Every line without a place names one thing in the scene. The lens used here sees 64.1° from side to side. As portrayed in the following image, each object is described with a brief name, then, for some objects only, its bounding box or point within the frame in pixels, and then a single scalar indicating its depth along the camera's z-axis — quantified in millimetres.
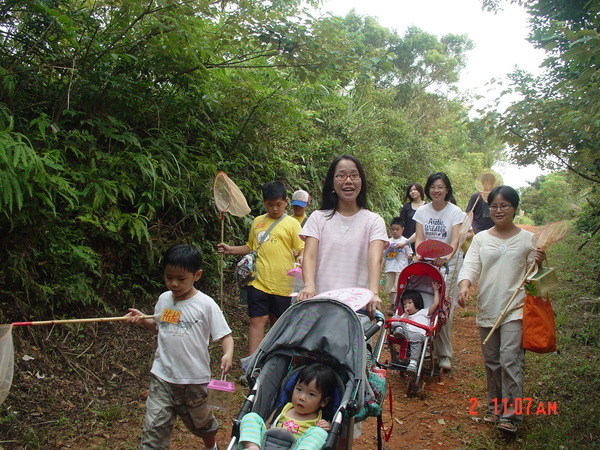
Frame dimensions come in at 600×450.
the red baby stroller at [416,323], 4801
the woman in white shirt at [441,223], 5465
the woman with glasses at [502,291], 3863
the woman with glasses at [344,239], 3373
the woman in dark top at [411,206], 7805
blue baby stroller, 2715
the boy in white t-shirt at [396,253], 7820
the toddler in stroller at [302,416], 2438
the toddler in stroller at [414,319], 4801
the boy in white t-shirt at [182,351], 3074
